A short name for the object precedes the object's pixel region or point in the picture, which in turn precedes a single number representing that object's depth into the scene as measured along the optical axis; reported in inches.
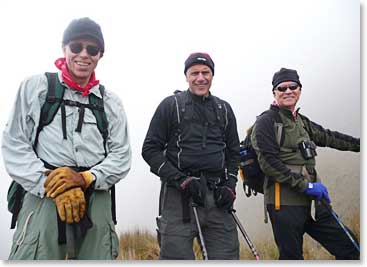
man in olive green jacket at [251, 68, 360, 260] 127.2
